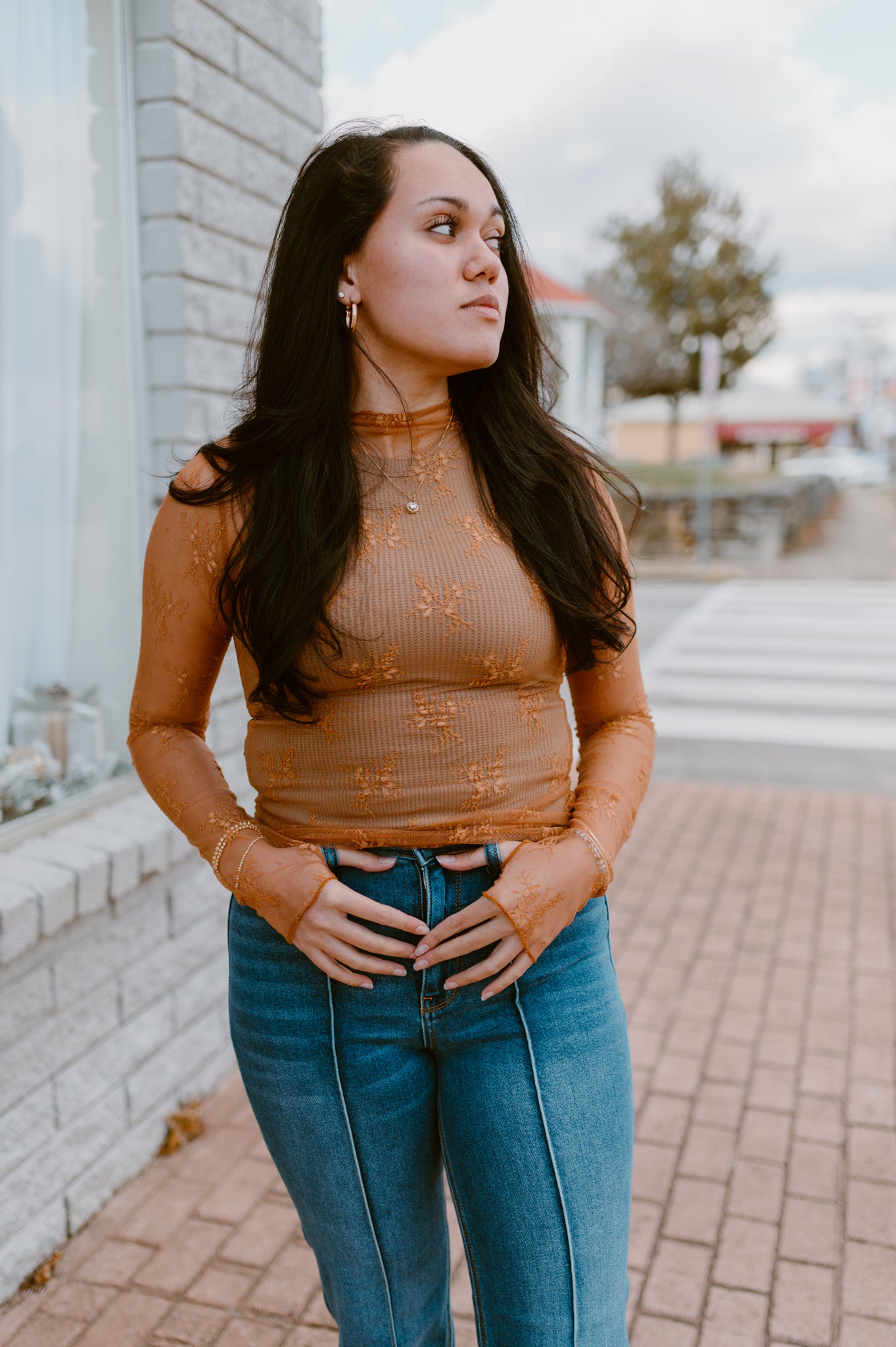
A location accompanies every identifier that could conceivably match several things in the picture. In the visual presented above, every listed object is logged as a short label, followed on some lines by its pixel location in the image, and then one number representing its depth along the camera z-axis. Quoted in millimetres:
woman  1375
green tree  32781
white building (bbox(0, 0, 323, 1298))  2496
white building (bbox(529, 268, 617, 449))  25406
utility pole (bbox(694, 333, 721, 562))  15109
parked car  44625
